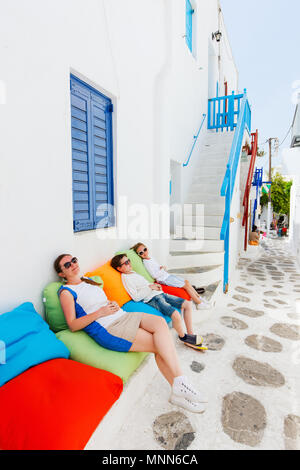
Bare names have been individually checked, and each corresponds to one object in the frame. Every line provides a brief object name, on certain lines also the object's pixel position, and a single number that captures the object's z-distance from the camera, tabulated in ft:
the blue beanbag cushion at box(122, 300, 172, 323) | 8.27
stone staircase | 13.78
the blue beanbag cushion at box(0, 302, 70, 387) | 4.90
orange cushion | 8.50
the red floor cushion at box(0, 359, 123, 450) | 3.82
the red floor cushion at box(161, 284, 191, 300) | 10.25
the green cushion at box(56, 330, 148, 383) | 5.82
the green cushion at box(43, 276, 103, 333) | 6.93
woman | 6.22
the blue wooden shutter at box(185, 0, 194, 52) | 20.86
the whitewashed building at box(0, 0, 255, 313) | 6.38
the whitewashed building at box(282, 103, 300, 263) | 23.47
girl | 10.53
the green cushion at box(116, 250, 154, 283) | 10.38
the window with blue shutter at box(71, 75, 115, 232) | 8.79
